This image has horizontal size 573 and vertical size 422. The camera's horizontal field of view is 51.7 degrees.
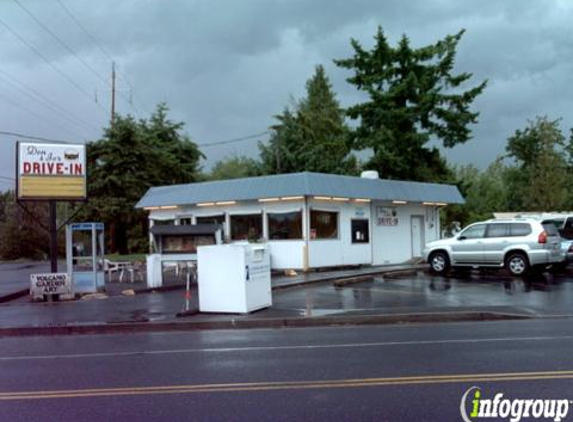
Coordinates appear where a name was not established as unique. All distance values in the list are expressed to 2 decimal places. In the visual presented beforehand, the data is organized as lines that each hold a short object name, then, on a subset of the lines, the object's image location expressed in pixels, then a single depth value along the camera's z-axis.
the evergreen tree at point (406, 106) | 35.03
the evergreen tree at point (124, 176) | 38.75
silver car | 18.84
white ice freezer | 12.90
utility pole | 49.38
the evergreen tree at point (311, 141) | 44.56
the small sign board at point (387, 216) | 25.55
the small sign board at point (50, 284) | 16.91
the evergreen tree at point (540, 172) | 44.62
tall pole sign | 17.45
